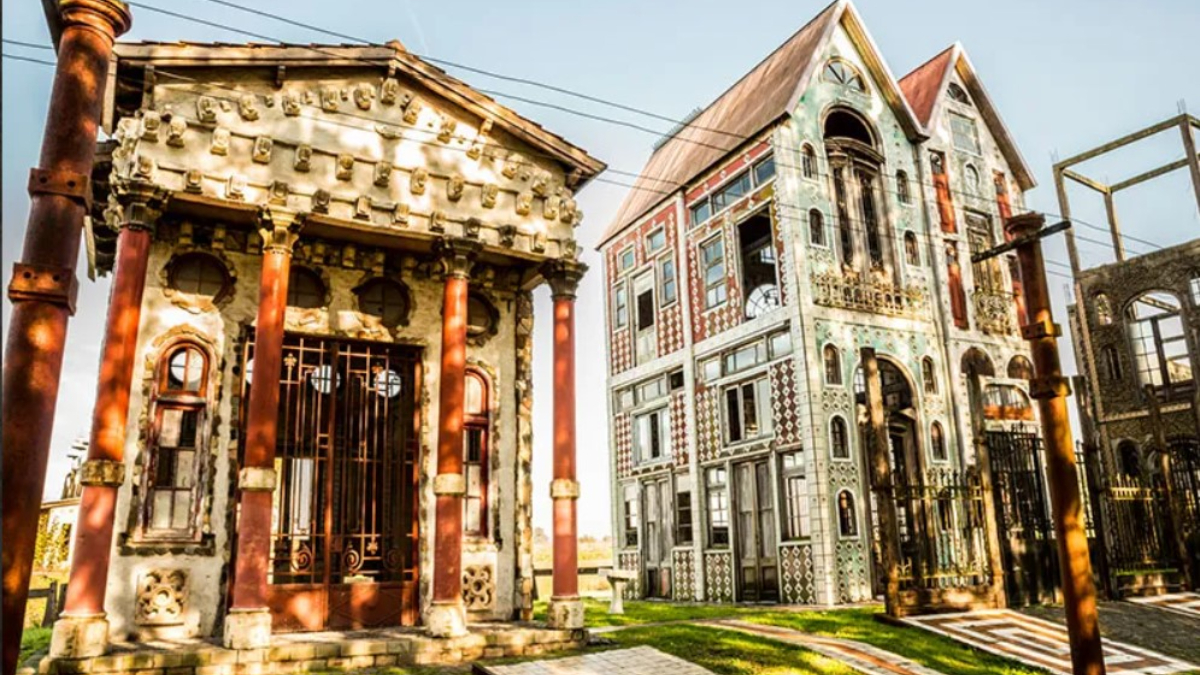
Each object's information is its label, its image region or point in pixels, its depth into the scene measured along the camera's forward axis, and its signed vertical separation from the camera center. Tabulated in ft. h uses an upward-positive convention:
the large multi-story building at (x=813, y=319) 63.87 +18.19
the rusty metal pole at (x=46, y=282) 14.07 +4.75
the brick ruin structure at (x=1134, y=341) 86.12 +20.34
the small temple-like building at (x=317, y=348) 36.37 +9.94
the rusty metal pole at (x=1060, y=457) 31.71 +2.98
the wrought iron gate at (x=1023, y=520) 51.37 +1.01
